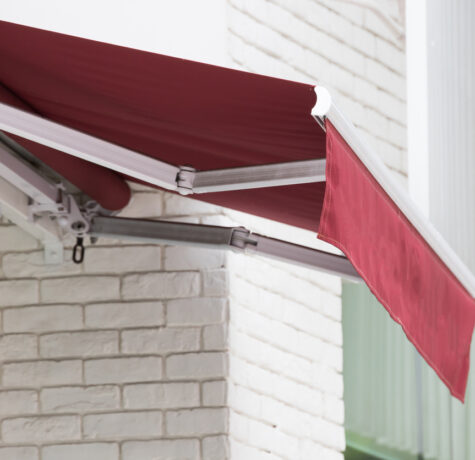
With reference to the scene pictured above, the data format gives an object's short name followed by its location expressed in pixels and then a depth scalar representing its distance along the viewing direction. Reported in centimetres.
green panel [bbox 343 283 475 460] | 1252
